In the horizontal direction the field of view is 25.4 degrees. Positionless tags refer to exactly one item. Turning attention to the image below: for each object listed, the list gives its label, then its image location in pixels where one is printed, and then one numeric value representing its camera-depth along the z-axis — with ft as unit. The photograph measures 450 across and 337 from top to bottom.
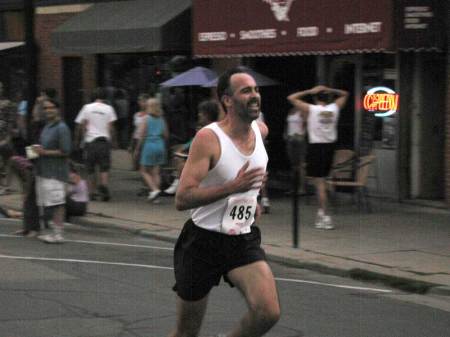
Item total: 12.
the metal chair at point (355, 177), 50.49
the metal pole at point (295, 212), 38.91
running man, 18.10
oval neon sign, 53.98
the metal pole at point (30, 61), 44.47
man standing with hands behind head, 44.70
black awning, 63.16
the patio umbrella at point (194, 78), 57.67
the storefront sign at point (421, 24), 48.42
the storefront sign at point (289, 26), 49.42
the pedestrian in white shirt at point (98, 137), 55.26
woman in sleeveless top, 54.49
